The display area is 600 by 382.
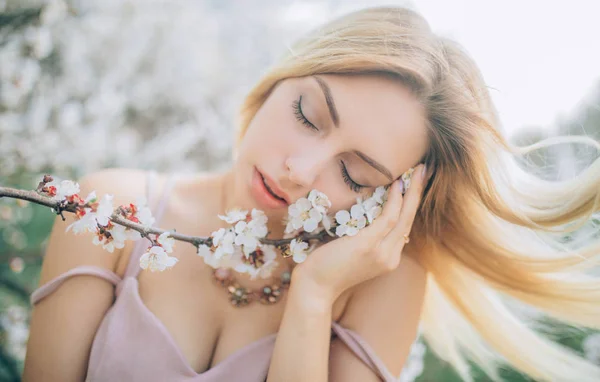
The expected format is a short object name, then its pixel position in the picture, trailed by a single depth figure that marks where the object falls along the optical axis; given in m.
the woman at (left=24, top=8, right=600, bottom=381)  0.59
